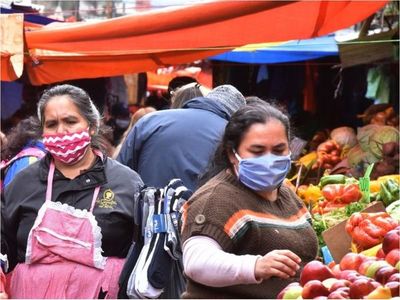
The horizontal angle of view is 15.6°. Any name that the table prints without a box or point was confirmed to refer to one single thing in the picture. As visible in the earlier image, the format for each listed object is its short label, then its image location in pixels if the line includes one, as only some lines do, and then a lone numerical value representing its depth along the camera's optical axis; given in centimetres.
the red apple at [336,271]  479
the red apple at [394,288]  434
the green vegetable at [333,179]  1042
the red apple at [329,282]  455
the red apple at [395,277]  447
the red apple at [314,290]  446
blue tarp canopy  1617
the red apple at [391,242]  514
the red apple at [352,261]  498
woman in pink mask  618
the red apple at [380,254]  527
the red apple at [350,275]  457
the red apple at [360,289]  439
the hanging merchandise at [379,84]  1592
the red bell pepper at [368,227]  623
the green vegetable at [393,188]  914
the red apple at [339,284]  448
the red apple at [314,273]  471
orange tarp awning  1037
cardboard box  640
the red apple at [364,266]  482
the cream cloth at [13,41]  1093
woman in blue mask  485
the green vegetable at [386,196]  912
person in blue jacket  758
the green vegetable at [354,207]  911
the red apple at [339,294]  435
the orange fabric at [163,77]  2030
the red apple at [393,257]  486
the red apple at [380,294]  429
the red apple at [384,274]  457
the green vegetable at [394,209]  810
